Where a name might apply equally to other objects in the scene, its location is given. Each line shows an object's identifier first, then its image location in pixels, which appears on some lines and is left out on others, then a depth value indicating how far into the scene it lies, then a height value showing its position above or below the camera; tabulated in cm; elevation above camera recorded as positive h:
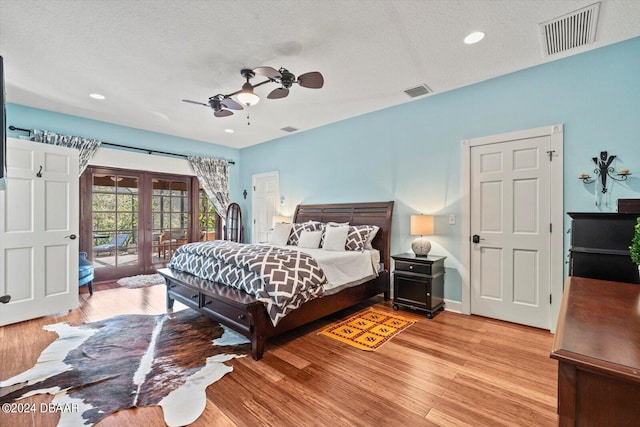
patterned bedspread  261 -59
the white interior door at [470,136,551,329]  317 -20
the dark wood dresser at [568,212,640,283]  189 -22
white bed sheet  327 -65
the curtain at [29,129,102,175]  434 +110
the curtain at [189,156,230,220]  627 +75
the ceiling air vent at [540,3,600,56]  234 +159
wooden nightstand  351 -86
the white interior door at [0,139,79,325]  335 -23
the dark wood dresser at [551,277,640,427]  72 -41
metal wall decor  274 +41
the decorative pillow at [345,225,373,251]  404 -34
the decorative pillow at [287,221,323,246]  468 -26
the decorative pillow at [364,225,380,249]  416 -35
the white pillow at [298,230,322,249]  430 -39
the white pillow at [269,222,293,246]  475 -35
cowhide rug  195 -127
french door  512 -12
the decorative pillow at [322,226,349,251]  405 -36
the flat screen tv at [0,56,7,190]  144 +40
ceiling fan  271 +128
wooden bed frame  256 -91
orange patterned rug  289 -126
